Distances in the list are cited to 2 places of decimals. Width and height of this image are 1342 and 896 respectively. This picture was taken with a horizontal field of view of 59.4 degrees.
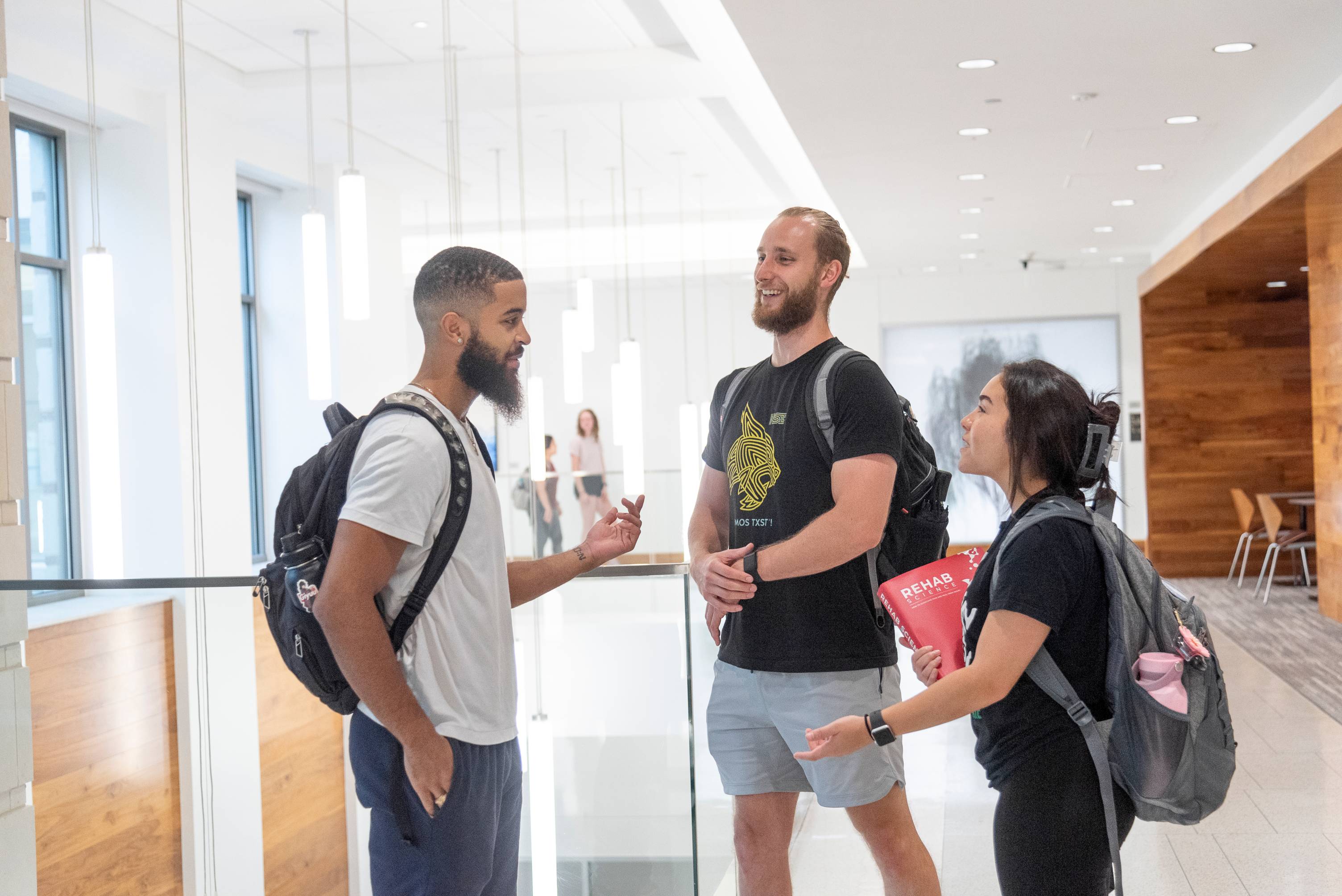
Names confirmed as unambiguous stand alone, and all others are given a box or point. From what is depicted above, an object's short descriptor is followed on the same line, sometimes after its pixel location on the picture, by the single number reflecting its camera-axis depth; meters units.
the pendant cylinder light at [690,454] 8.47
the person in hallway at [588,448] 13.18
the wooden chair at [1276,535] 9.84
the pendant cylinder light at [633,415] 7.11
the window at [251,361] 8.00
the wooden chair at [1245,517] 10.63
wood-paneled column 7.54
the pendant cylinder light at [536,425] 6.00
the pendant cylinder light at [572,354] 8.38
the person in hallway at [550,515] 10.06
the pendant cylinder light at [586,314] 8.29
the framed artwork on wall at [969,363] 14.19
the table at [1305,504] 9.96
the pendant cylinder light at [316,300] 4.21
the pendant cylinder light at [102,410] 4.00
